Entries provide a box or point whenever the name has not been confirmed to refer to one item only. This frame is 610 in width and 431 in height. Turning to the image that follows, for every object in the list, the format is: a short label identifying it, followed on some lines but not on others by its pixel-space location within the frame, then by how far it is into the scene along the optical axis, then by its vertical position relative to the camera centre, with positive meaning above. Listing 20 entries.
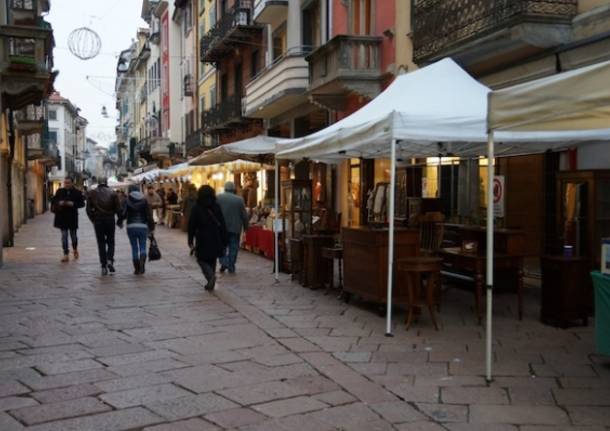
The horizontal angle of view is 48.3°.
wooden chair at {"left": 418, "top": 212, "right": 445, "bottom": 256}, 9.48 -0.58
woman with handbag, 11.61 -0.53
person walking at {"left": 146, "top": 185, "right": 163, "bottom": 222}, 19.76 -0.19
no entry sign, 10.86 -0.09
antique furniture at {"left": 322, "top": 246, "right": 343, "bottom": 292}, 9.16 -0.92
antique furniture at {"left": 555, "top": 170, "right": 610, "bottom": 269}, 7.46 -0.23
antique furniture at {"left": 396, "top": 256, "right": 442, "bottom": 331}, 7.12 -0.89
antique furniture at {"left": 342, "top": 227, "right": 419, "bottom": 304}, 7.66 -0.77
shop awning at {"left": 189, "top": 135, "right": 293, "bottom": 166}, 13.60 +0.81
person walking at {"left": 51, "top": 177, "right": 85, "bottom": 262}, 13.02 -0.27
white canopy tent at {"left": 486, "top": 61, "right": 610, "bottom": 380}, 4.44 +0.58
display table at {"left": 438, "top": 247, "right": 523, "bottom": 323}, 7.61 -0.87
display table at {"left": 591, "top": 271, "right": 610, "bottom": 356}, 5.45 -0.99
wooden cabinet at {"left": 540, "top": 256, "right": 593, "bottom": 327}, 7.03 -1.03
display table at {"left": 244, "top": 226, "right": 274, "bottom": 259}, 14.20 -1.11
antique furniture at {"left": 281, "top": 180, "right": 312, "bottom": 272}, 11.43 -0.28
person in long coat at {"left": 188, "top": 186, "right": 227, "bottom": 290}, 9.68 -0.53
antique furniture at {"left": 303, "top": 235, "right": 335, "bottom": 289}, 9.93 -1.03
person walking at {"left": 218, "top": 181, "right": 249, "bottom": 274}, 11.77 -0.52
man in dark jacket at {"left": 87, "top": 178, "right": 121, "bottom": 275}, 11.66 -0.41
